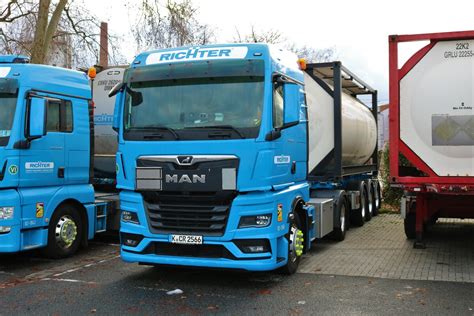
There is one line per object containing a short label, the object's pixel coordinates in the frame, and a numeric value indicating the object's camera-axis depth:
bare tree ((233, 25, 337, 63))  30.53
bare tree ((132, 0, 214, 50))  19.62
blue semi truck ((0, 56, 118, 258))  7.59
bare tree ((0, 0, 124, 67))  20.39
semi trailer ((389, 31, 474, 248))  7.90
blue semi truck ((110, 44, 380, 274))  6.23
